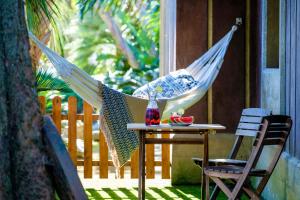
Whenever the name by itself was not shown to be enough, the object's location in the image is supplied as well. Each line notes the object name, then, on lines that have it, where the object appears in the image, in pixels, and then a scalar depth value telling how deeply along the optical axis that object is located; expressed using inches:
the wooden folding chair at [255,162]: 216.2
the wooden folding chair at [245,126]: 253.4
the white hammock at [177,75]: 279.3
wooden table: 247.0
